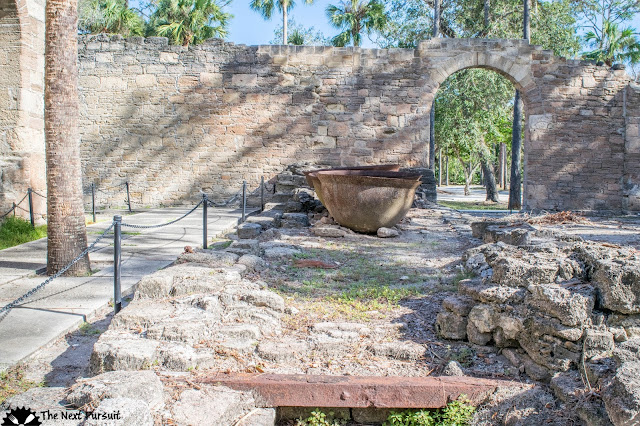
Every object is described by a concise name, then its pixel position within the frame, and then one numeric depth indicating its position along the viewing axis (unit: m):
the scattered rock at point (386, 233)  7.05
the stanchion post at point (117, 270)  3.92
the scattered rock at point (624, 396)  1.93
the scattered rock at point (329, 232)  7.07
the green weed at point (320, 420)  2.53
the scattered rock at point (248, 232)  7.15
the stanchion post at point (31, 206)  7.74
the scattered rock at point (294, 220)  8.13
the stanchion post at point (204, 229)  6.44
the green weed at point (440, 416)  2.47
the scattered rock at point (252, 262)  4.80
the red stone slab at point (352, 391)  2.50
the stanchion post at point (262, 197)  10.98
